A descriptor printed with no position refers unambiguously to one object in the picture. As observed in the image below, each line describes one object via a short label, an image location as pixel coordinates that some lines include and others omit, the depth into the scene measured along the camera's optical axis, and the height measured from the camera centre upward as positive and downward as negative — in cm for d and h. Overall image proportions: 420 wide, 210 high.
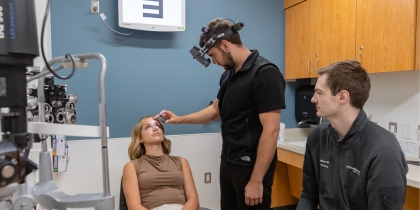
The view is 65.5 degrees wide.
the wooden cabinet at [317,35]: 263 +47
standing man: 178 -15
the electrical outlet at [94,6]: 262 +68
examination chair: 218 -75
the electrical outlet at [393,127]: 261 -32
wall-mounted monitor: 262 +63
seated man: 124 -28
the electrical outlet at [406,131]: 248 -34
